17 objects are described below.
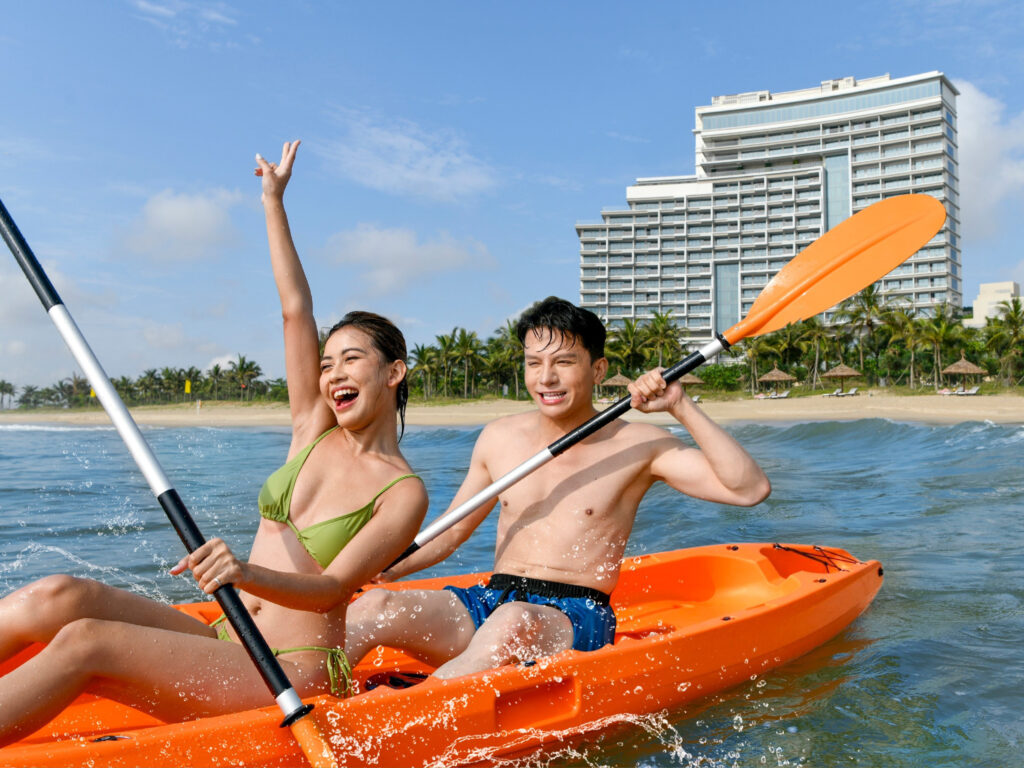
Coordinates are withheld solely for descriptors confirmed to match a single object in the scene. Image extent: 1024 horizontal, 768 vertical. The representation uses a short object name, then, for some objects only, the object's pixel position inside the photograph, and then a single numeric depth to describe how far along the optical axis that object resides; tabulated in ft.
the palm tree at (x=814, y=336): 157.38
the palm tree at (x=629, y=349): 171.01
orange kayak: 7.40
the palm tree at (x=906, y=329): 145.59
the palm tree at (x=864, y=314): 155.53
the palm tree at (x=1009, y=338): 136.26
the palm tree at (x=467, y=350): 170.30
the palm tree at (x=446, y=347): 170.30
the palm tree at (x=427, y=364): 172.35
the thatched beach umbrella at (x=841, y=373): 138.72
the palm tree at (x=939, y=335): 140.87
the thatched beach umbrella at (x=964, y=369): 130.52
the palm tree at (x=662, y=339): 168.96
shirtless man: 10.14
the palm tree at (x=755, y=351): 160.66
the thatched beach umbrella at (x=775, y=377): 147.95
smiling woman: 6.77
